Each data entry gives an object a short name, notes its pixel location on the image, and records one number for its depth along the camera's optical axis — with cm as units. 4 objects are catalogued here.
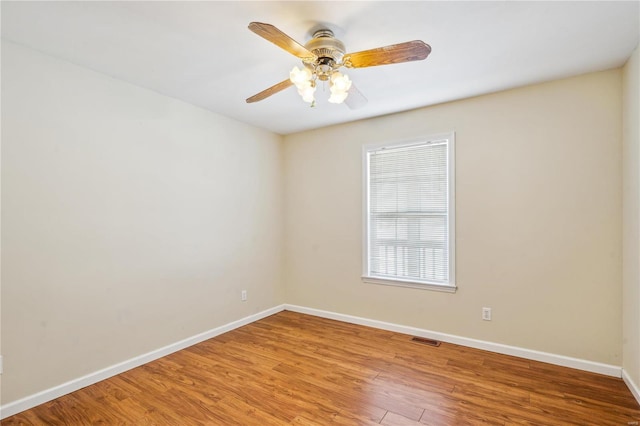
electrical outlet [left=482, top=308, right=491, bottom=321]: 309
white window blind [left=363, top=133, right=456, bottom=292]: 336
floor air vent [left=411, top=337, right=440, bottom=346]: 327
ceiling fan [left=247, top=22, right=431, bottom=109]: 166
